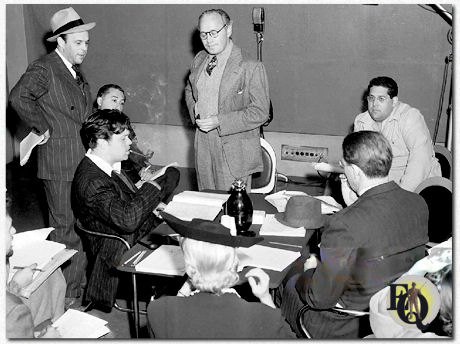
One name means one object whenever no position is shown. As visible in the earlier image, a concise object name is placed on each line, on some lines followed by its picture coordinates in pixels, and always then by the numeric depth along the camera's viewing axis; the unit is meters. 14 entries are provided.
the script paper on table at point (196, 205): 3.28
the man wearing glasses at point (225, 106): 4.33
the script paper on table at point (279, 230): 3.12
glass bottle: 3.21
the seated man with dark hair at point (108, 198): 3.23
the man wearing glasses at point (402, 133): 4.02
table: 2.68
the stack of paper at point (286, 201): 3.44
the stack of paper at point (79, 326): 2.58
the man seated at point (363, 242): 2.49
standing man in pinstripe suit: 4.02
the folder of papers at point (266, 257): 2.76
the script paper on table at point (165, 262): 2.71
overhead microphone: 5.96
